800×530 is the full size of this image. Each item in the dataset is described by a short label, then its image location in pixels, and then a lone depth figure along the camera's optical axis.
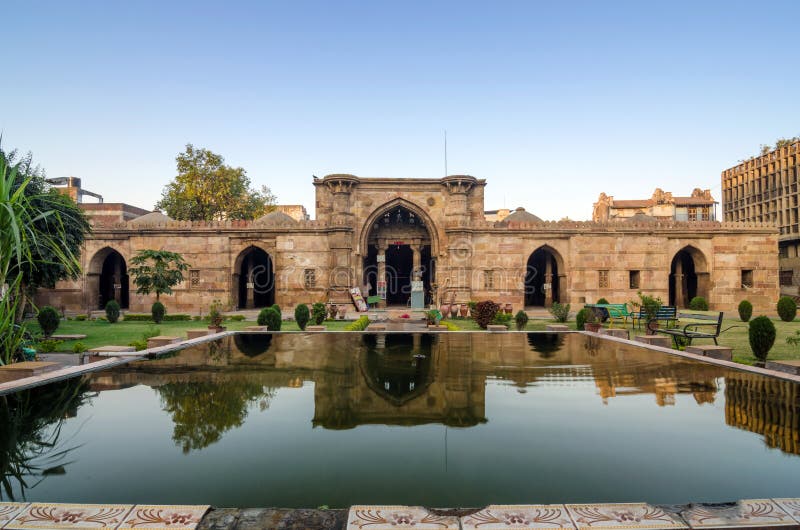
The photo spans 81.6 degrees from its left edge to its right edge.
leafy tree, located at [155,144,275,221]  33.06
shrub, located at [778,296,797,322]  18.58
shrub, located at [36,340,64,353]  10.70
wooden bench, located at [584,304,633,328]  15.92
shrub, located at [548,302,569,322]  18.36
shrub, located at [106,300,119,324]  19.53
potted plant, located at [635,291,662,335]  12.88
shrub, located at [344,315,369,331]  15.38
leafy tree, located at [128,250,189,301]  20.39
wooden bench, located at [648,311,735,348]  10.41
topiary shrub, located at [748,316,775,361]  8.58
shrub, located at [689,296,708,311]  25.02
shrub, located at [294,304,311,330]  15.55
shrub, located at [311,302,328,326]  16.98
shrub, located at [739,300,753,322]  18.67
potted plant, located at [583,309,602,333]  14.88
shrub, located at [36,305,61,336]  13.95
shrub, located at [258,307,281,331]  15.77
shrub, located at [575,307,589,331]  15.78
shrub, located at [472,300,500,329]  16.44
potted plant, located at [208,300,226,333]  14.80
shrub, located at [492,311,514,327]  17.67
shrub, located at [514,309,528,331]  16.45
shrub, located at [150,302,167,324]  19.23
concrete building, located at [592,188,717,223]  50.78
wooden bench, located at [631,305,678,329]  13.70
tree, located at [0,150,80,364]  7.89
